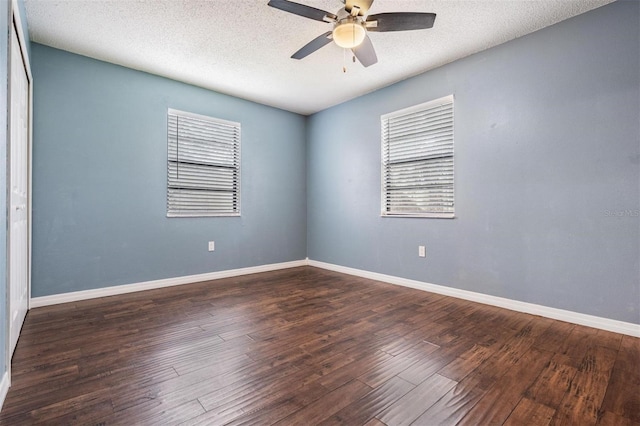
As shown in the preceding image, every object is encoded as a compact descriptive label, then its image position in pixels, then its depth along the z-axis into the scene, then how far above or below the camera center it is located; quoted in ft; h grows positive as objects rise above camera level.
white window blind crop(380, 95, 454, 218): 11.21 +2.03
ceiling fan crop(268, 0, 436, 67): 6.63 +4.41
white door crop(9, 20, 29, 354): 6.44 +0.35
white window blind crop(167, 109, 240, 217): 12.56 +1.95
